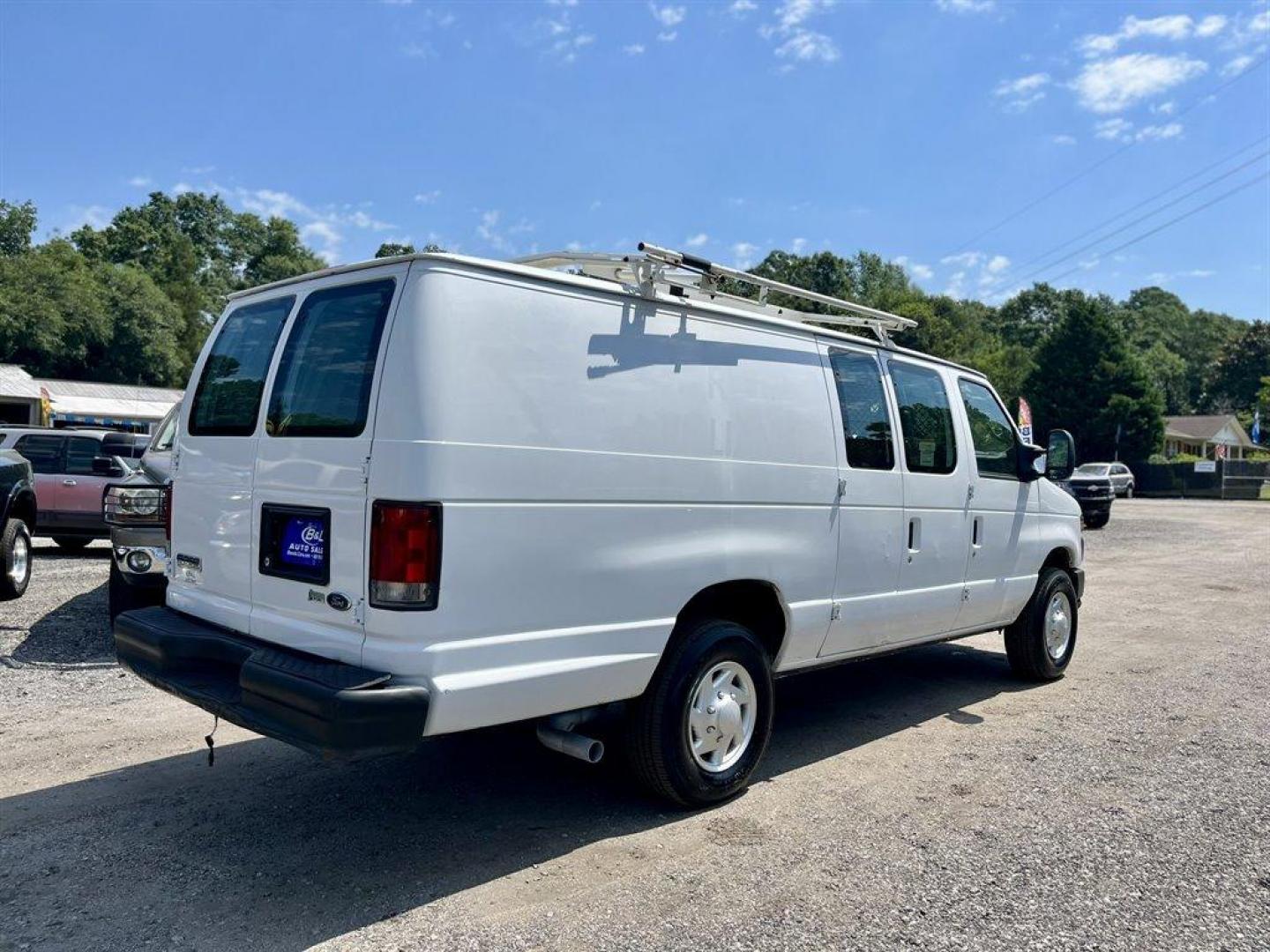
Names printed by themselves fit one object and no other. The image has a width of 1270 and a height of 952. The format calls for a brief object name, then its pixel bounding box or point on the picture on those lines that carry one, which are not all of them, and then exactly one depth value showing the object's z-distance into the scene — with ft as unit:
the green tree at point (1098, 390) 165.48
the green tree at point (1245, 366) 278.26
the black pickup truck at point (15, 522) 28.96
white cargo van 10.94
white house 230.27
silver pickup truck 21.62
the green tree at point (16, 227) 222.48
